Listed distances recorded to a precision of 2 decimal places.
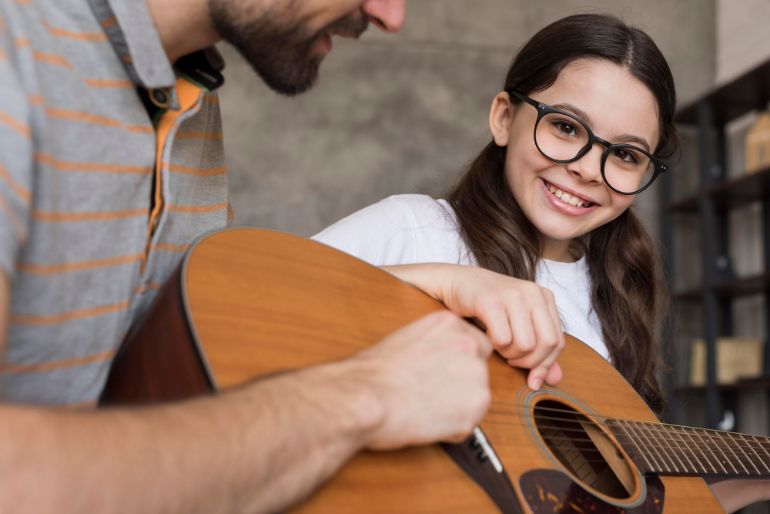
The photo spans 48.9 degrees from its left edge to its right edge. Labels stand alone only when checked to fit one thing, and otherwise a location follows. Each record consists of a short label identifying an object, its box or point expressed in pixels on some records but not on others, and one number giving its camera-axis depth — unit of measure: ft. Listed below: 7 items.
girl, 5.38
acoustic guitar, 2.72
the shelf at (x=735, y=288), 12.53
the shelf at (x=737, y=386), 12.17
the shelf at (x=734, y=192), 12.44
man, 2.10
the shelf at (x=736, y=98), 12.59
